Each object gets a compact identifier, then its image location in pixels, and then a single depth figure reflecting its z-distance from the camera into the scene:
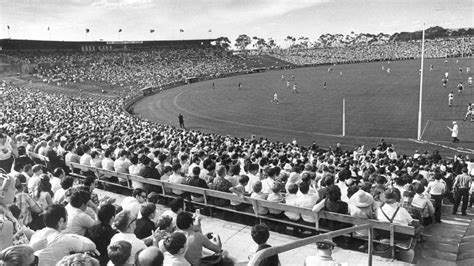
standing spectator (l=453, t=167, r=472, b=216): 11.45
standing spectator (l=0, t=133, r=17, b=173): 12.30
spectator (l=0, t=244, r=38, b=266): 3.84
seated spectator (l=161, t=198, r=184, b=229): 6.79
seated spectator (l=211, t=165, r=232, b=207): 9.46
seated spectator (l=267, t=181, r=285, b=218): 8.43
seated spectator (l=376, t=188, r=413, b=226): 7.29
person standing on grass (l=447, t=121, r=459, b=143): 25.16
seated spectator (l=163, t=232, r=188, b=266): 4.88
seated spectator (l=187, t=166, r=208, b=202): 9.68
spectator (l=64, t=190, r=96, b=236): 6.14
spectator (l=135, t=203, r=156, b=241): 6.14
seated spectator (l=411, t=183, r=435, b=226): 9.07
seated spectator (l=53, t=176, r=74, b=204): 8.00
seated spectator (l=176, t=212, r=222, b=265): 5.85
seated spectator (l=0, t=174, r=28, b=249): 4.99
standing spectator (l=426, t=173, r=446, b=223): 10.30
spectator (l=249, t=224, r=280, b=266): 5.16
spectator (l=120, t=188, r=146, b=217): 7.24
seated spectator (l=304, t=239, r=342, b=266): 4.81
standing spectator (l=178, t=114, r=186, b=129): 34.58
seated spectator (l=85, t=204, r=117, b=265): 5.74
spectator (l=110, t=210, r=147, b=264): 5.47
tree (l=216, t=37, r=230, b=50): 141.02
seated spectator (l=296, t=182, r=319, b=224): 7.99
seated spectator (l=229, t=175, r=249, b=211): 9.05
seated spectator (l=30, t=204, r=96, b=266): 5.00
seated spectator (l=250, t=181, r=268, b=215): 8.59
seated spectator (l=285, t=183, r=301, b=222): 8.18
